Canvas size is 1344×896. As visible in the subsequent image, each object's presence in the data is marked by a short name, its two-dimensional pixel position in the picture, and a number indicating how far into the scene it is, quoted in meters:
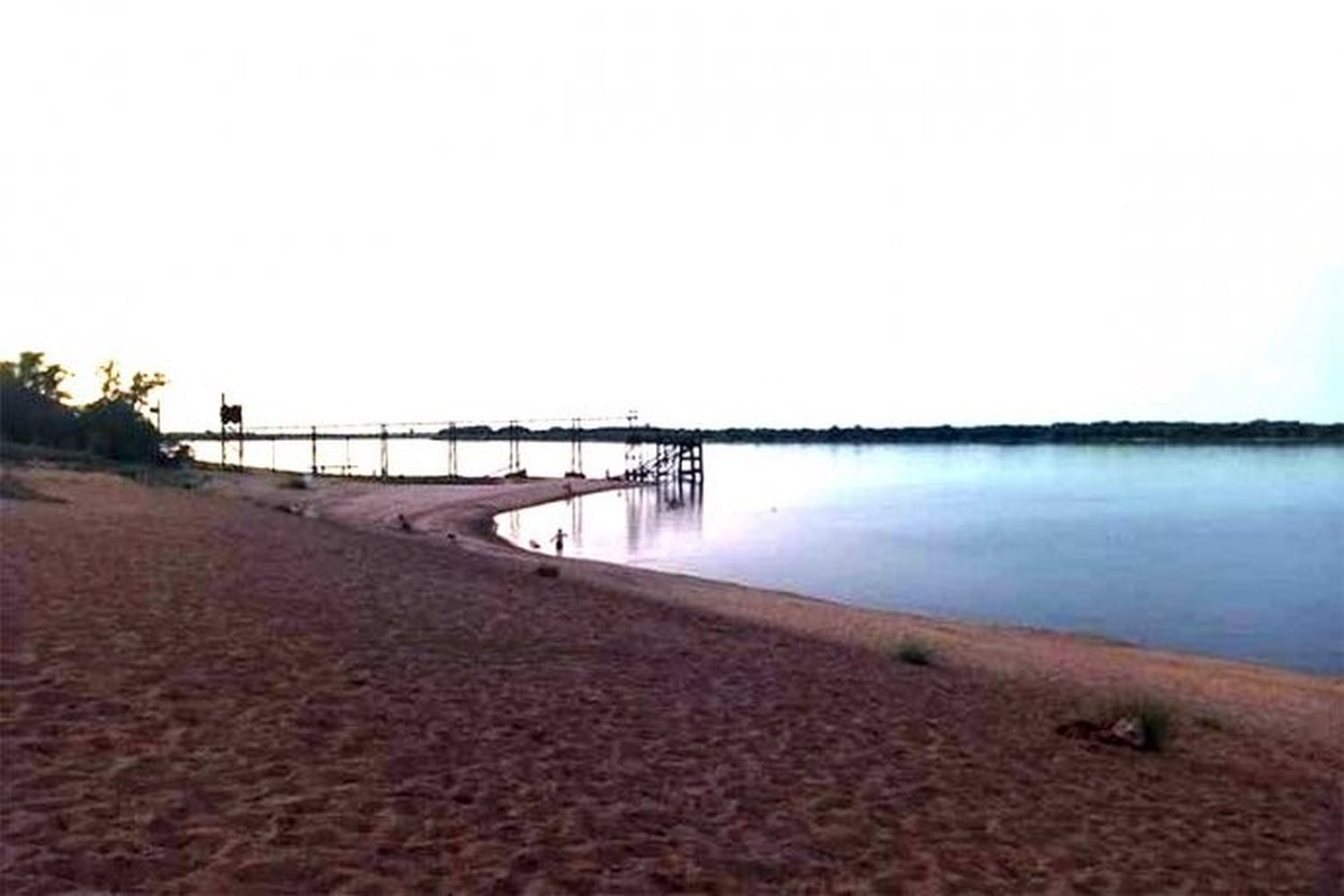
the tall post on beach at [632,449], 113.00
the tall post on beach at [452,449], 111.35
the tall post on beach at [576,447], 127.51
